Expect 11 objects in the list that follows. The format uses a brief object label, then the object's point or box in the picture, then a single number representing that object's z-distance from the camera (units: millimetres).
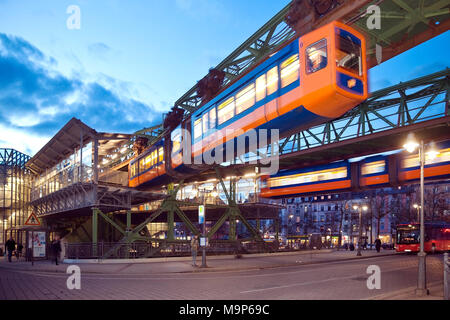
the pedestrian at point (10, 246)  29969
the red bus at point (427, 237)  40250
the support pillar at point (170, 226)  31302
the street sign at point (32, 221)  22627
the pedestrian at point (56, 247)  24750
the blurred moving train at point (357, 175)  23094
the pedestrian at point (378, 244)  45538
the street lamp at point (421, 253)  11883
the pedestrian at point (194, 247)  23266
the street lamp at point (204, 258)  22339
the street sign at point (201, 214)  23609
